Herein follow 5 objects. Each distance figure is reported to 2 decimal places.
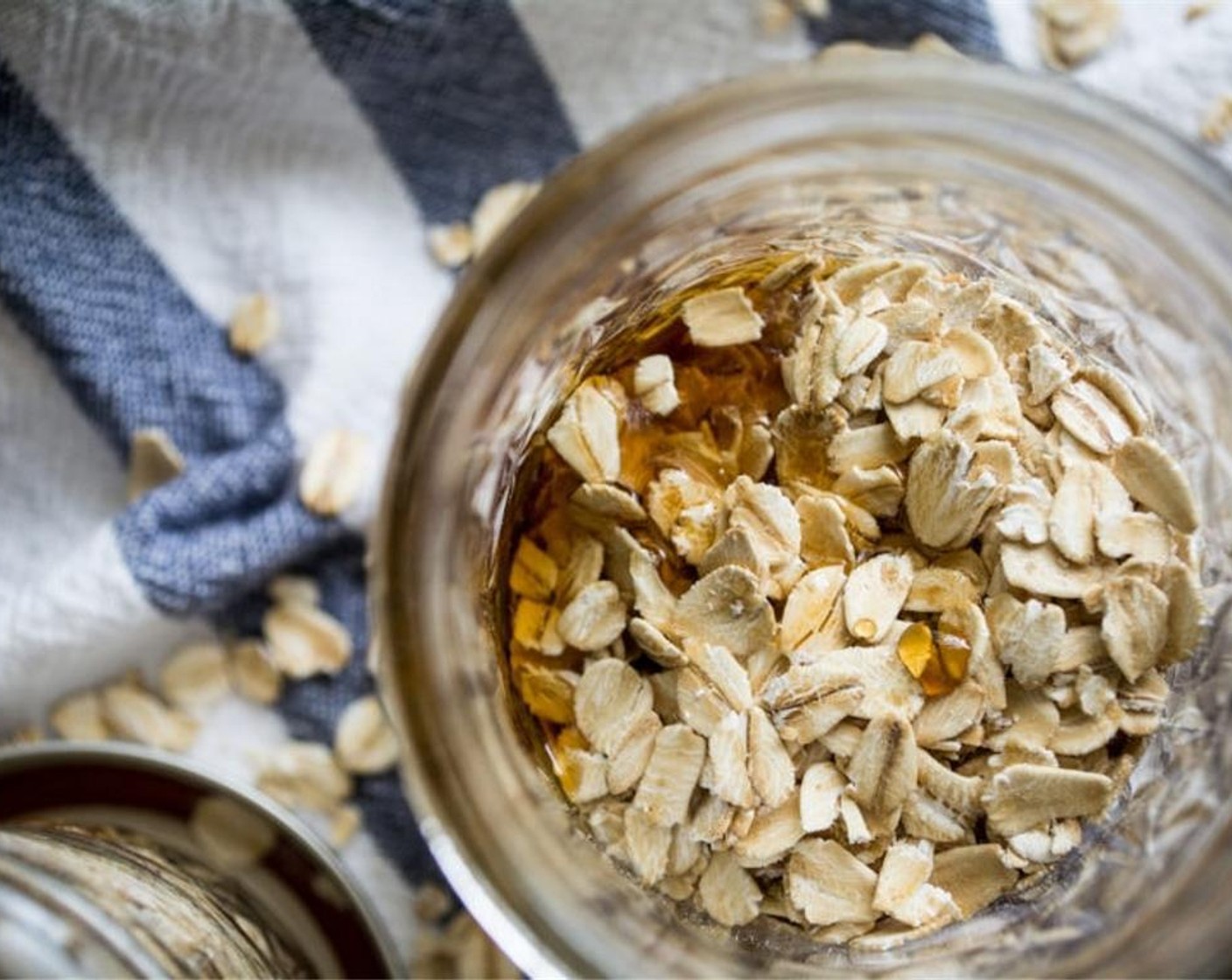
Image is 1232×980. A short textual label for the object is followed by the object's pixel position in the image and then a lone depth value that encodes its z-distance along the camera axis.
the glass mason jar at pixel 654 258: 0.20
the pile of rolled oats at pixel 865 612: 0.21
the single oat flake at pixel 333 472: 0.26
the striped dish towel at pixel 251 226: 0.25
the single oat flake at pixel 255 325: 0.26
